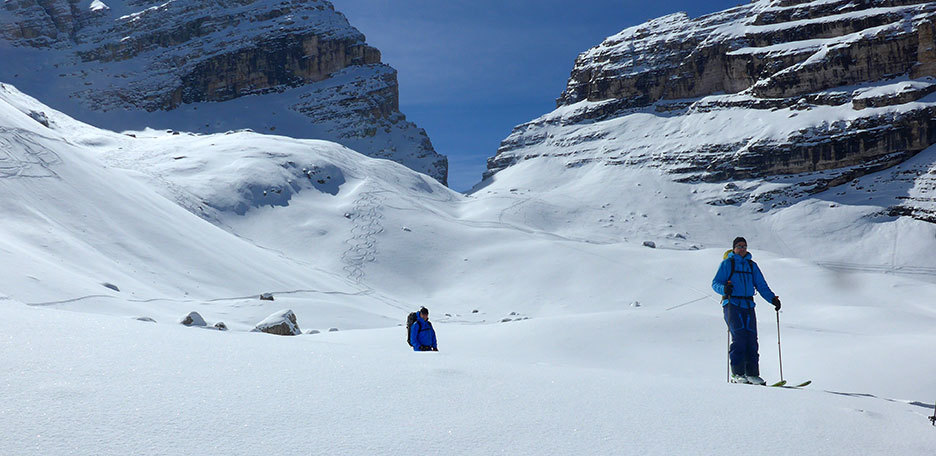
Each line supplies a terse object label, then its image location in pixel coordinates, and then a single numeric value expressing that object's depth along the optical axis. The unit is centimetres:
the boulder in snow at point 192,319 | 1146
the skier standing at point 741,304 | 694
